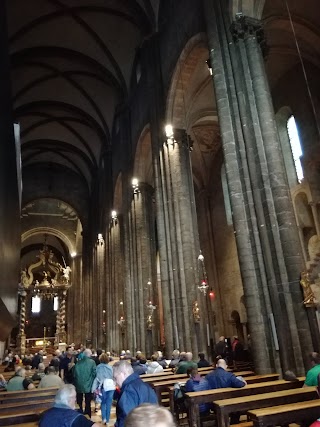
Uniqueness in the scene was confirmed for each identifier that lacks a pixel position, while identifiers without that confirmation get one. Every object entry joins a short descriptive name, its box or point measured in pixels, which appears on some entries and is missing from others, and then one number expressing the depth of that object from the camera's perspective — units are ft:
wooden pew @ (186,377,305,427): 15.15
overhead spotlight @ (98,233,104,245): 85.56
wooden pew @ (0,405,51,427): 13.71
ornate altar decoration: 102.95
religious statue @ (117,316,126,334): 62.00
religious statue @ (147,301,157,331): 50.06
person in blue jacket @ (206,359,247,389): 16.60
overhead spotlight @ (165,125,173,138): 43.73
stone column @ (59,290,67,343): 105.29
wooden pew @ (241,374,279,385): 20.15
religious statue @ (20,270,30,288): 105.40
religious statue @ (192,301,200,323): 36.73
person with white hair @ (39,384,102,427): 8.80
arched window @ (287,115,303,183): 49.32
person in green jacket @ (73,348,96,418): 22.34
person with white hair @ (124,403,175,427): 4.44
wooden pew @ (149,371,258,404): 20.22
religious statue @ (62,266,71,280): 107.81
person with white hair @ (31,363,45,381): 29.57
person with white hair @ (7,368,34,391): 23.48
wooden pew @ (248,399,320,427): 11.48
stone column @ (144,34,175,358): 39.50
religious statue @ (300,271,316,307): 22.45
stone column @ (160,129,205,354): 37.22
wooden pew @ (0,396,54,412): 16.55
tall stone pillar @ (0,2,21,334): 11.75
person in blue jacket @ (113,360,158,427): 9.46
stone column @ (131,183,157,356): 51.62
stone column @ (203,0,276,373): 24.21
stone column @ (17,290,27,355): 97.74
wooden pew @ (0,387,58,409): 18.65
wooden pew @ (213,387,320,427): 13.25
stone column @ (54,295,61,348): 103.32
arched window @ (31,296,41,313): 154.20
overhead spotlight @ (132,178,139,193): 59.10
